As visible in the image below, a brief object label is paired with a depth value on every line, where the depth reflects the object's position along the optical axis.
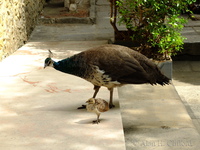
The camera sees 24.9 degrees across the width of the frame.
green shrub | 7.78
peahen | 5.09
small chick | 4.81
